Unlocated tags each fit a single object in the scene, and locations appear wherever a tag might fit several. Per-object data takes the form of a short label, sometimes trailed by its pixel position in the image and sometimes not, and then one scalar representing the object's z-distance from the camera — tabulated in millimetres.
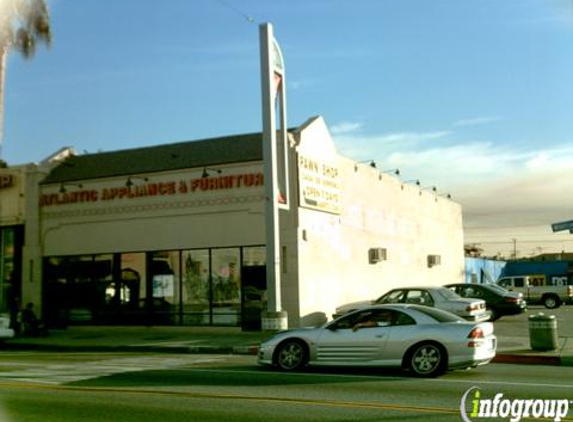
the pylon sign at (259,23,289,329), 20453
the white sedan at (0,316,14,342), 23297
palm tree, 25859
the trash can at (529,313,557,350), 17078
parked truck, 40062
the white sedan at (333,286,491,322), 21828
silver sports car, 13008
